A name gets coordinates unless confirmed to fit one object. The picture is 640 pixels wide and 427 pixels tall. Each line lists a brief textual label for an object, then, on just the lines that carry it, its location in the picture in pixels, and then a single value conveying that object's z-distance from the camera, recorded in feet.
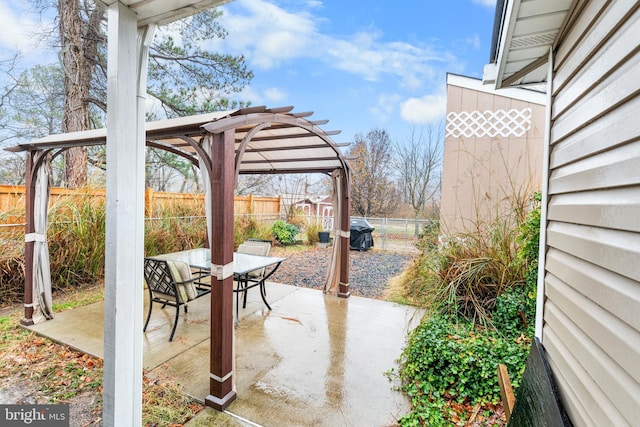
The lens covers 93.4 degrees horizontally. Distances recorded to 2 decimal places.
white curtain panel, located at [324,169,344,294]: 16.96
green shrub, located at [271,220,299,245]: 32.27
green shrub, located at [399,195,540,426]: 7.88
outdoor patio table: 12.98
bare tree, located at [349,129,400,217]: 47.14
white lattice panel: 16.56
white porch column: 4.42
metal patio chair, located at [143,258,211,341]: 11.30
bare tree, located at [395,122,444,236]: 40.47
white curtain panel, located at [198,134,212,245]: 8.72
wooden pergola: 7.91
